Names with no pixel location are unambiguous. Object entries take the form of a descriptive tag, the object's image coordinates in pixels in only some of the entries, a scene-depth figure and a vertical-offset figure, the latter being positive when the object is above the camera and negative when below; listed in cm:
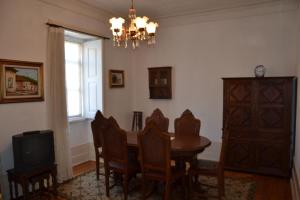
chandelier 293 +75
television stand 299 -117
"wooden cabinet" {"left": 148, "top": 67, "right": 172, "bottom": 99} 534 +14
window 488 +28
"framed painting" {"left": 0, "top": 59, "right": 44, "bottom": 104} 319 +11
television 304 -80
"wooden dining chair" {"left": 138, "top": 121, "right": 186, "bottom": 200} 284 -83
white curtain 378 -21
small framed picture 513 +21
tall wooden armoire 392 -59
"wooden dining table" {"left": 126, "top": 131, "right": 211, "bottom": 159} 300 -74
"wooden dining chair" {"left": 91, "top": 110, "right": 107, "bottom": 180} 392 -69
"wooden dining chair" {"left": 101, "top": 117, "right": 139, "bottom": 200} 315 -88
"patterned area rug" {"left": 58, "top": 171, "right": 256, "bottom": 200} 333 -149
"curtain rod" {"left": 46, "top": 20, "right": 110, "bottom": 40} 374 +102
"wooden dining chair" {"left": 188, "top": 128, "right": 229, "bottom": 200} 299 -107
